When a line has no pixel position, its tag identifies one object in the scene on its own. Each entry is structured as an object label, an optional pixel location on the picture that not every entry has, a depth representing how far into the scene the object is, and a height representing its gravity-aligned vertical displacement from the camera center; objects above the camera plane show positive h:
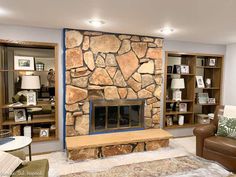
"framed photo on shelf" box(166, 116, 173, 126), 4.44 -0.95
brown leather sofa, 2.83 -1.02
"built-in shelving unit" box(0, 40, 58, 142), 3.33 -0.11
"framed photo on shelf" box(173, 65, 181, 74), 4.40 +0.26
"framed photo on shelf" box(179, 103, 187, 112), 4.57 -0.64
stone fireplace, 3.48 +0.00
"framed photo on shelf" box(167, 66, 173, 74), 4.38 +0.24
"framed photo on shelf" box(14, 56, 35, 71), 3.33 +0.28
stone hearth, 3.16 -1.10
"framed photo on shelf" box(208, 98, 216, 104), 4.86 -0.50
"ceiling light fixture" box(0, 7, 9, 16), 2.41 +0.86
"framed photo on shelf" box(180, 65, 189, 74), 4.47 +0.26
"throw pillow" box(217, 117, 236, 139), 3.11 -0.77
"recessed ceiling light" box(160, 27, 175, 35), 3.25 +0.87
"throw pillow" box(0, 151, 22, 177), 1.77 -0.82
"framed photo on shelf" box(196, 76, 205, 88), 4.67 -0.04
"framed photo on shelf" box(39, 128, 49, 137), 3.55 -0.98
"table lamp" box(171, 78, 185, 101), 4.30 -0.15
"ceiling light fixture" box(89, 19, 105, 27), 2.80 +0.86
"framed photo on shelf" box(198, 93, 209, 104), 4.79 -0.44
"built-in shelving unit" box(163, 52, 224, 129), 4.43 -0.09
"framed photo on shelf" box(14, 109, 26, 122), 3.38 -0.64
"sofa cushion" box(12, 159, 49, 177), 1.87 -0.92
